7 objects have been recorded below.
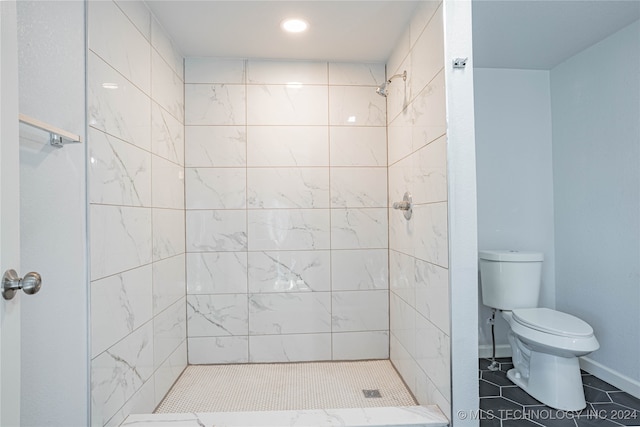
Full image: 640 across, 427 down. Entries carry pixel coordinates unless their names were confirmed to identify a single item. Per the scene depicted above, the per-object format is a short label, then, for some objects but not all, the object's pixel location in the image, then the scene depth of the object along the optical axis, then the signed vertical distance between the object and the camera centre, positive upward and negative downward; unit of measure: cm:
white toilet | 196 -65
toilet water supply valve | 251 -88
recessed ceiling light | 199 +108
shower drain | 200 -98
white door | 84 +3
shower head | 232 +85
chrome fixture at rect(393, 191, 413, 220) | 200 +7
